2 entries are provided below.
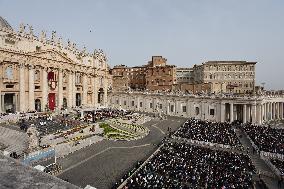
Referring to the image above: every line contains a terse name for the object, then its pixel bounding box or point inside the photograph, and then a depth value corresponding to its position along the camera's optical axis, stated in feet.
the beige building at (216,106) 164.86
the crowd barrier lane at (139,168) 68.97
